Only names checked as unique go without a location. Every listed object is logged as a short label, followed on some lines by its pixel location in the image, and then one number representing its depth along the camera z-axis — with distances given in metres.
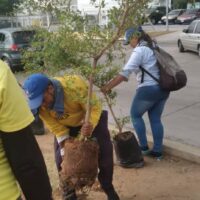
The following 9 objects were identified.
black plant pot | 5.13
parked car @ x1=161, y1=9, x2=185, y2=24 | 45.31
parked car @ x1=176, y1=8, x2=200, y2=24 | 41.97
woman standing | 4.83
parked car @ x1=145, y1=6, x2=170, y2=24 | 45.35
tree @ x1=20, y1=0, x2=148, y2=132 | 3.99
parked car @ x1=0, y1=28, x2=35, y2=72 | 16.56
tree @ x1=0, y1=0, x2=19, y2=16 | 31.32
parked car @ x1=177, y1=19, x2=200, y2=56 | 16.73
